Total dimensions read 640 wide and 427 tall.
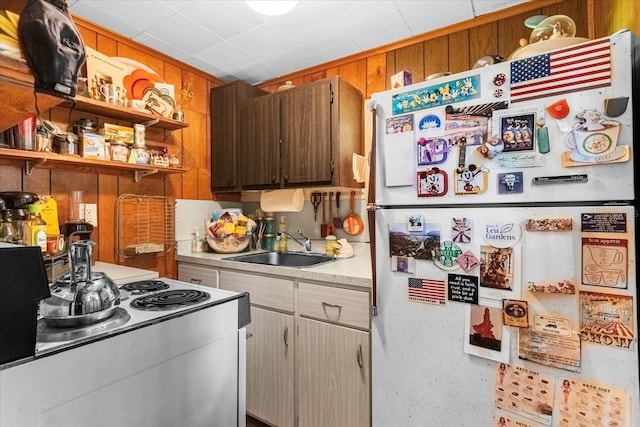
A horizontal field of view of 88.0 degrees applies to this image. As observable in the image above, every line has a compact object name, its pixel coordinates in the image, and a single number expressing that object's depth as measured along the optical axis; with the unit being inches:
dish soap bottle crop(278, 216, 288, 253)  97.0
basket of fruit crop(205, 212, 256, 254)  92.0
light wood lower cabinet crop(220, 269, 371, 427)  60.9
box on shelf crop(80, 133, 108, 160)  72.2
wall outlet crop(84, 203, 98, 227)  76.7
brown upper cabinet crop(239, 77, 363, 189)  83.1
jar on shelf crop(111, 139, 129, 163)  77.2
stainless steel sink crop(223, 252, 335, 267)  87.6
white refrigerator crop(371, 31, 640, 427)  36.2
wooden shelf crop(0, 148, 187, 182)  62.1
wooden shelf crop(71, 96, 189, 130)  71.2
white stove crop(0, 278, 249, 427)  25.8
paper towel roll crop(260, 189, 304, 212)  97.0
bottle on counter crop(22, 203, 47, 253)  59.5
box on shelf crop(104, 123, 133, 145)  76.5
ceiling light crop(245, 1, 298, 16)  63.4
